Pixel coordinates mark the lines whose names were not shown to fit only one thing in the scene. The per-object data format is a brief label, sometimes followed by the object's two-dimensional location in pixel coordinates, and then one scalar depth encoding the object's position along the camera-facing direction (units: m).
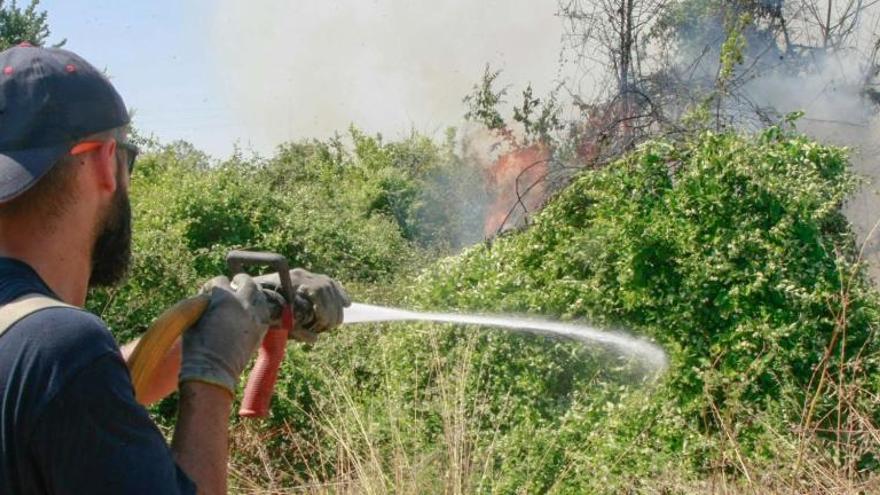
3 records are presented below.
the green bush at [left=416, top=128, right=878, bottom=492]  5.02
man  1.52
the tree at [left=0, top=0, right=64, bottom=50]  22.02
